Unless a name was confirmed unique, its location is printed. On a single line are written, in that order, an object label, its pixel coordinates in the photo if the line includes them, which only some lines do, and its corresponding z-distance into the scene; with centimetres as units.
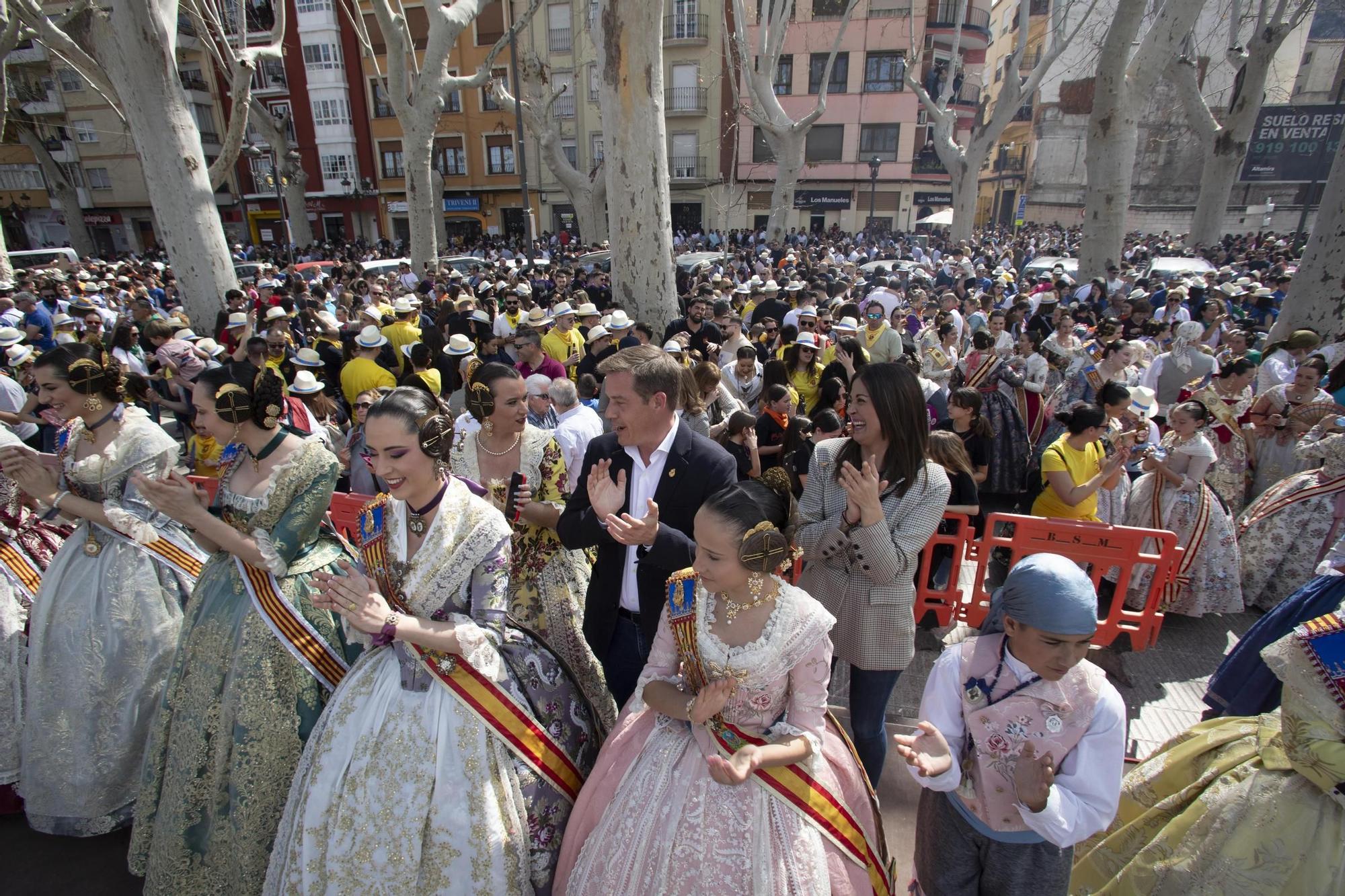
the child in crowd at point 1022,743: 178
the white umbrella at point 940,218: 2805
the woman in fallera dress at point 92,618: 296
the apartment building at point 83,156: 3347
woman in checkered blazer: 264
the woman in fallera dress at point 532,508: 309
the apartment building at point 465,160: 3472
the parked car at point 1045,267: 1686
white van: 1981
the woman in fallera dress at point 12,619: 312
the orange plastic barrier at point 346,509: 414
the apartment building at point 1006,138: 4003
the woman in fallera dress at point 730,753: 198
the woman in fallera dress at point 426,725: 215
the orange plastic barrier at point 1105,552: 387
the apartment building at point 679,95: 3166
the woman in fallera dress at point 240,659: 252
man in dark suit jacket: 267
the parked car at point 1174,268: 1466
